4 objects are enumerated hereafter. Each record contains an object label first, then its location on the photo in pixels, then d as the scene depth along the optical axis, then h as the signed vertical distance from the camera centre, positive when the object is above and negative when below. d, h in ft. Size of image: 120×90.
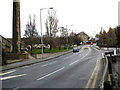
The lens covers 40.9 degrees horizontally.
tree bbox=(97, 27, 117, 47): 209.36 +5.51
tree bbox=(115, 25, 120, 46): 238.68 +11.24
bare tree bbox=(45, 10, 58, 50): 187.79 +20.83
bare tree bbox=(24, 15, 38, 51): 206.69 +17.83
